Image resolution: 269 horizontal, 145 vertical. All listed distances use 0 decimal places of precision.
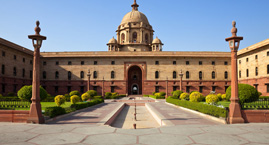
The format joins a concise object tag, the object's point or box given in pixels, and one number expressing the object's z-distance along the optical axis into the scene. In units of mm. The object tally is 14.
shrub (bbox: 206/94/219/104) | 14234
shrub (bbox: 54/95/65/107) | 14062
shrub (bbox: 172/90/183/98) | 25650
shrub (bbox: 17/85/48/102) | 16047
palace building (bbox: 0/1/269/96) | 39031
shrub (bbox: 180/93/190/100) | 21906
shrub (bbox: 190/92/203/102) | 17516
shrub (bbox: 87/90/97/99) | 25766
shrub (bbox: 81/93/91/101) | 22206
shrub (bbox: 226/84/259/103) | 11495
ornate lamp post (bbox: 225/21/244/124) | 9227
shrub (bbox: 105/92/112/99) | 33300
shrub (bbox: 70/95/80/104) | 16938
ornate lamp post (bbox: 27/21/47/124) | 9359
